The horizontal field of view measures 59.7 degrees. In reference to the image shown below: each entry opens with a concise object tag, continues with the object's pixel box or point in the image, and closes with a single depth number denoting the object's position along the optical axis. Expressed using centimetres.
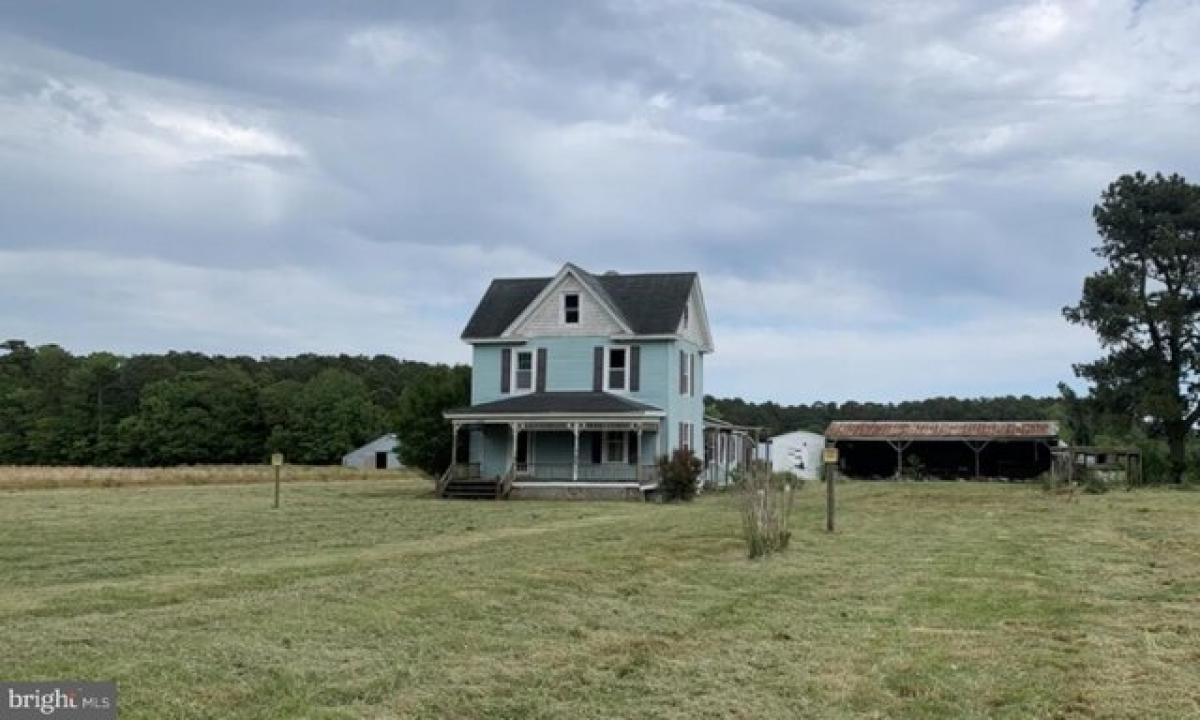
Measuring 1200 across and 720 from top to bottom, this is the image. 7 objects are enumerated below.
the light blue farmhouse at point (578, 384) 3288
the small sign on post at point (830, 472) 1746
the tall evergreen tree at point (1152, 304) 4203
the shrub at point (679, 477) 3161
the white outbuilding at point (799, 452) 6203
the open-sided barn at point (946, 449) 5244
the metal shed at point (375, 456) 7525
